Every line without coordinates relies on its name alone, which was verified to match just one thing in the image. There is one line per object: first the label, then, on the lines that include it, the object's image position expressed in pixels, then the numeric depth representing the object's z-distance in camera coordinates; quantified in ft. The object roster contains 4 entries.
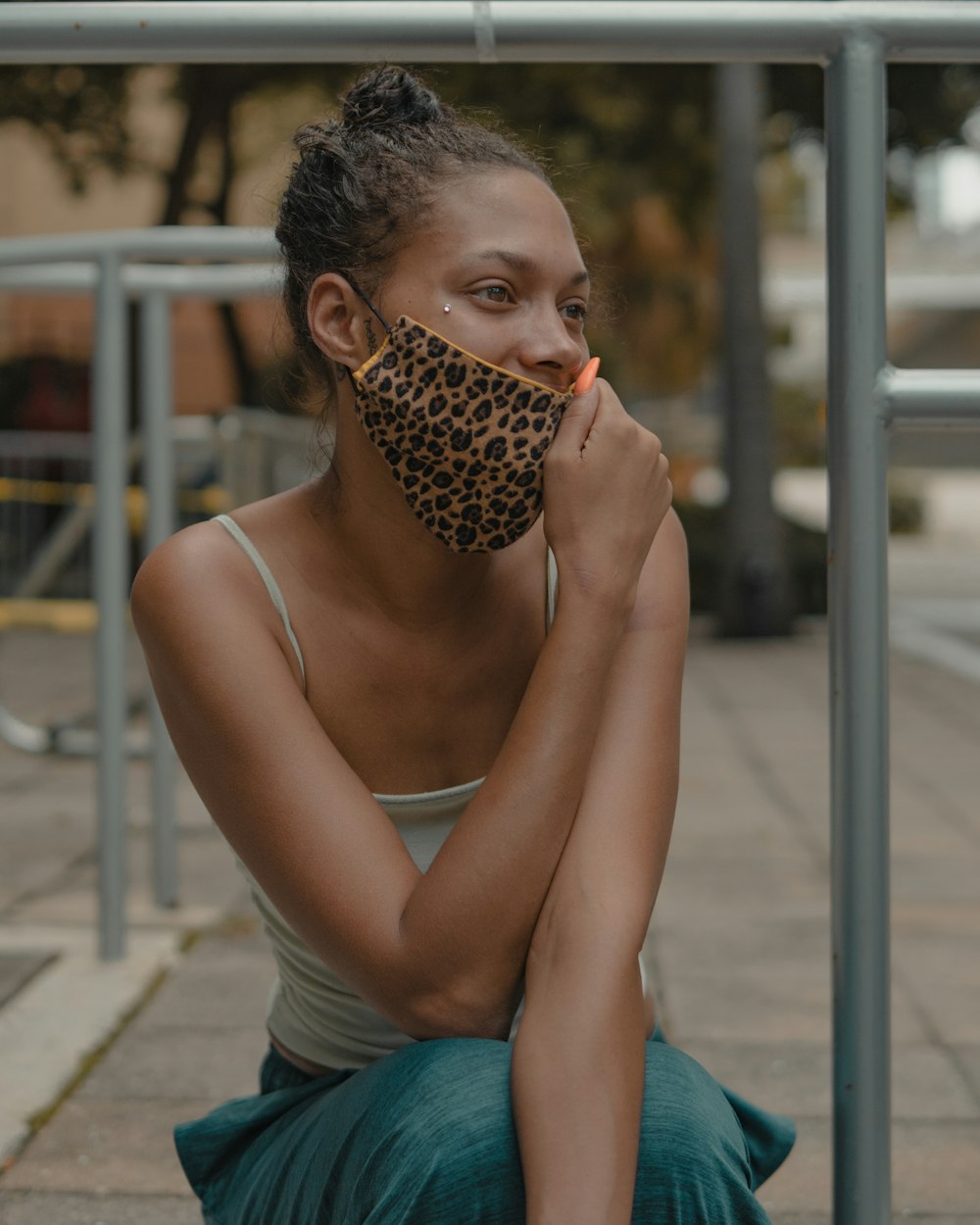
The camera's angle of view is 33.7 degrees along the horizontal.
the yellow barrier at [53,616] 30.86
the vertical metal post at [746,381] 30.60
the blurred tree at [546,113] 34.71
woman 4.58
